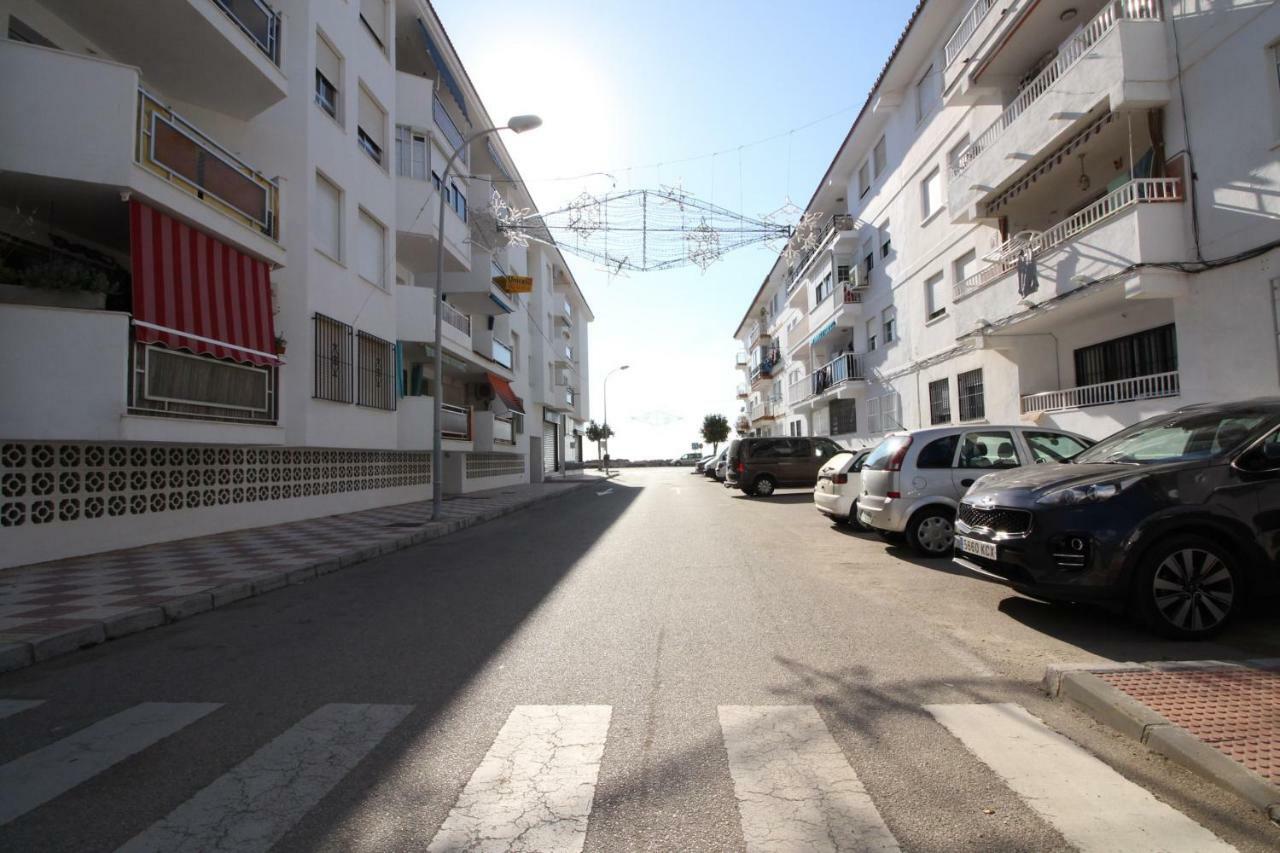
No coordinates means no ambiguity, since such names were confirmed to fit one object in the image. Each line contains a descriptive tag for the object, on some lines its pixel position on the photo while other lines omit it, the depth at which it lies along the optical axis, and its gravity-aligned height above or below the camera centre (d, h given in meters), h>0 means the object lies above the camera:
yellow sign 25.20 +6.52
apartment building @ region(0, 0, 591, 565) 8.45 +3.38
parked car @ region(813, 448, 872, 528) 10.95 -0.47
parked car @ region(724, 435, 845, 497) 21.14 -0.12
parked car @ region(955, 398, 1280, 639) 4.86 -0.58
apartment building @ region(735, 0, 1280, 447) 10.00 +4.55
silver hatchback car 8.64 -0.14
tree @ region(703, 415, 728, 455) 86.31 +3.90
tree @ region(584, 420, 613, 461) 72.36 +3.20
